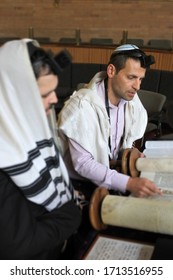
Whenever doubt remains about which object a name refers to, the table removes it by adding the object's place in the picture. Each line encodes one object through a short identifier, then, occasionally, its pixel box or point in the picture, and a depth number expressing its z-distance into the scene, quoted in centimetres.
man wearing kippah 141
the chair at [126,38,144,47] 559
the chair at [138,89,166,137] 288
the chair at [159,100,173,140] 233
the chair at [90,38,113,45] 604
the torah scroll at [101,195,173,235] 97
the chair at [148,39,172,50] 595
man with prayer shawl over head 74
